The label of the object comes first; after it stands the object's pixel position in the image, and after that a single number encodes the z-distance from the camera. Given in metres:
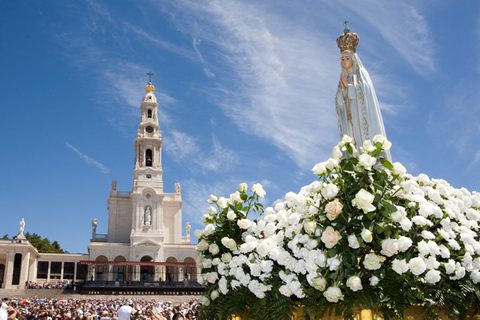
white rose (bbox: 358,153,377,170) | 4.46
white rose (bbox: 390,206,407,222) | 4.21
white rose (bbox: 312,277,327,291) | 4.25
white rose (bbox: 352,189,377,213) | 4.09
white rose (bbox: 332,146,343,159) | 4.71
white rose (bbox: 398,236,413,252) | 4.17
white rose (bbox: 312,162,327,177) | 4.78
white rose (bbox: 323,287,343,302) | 4.15
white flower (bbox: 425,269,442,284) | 4.25
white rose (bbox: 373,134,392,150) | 4.72
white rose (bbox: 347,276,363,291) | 4.11
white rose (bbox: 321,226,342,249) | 4.28
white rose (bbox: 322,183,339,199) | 4.34
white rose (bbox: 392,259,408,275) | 4.20
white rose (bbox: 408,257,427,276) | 4.17
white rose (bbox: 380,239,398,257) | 4.14
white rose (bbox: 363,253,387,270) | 4.20
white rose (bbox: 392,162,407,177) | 4.79
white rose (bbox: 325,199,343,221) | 4.24
